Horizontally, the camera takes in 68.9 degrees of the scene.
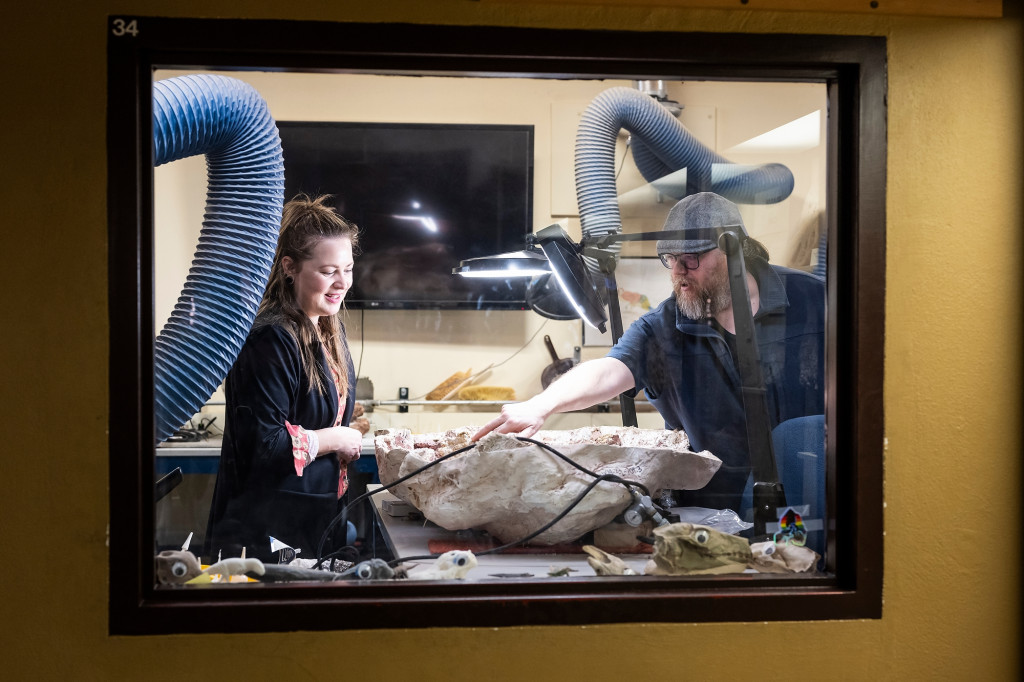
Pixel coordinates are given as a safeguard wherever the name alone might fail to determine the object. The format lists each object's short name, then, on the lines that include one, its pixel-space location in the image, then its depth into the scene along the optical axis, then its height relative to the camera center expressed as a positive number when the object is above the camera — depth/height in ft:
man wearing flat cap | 5.70 -0.19
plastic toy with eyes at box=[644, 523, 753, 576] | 4.98 -1.49
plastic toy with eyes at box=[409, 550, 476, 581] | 4.85 -1.56
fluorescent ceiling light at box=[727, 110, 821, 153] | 5.20 +1.44
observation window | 4.45 +0.48
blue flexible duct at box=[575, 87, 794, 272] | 5.55 +1.32
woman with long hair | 5.32 -0.49
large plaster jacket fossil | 5.48 -1.09
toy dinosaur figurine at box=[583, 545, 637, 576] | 4.94 -1.57
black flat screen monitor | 5.39 +1.00
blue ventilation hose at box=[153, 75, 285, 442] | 5.03 +0.69
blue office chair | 5.14 -0.99
